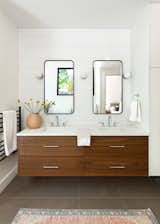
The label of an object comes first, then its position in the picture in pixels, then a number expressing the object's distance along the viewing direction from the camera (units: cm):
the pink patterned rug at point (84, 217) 225
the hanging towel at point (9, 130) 296
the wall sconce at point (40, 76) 374
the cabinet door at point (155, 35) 287
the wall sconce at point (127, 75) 371
